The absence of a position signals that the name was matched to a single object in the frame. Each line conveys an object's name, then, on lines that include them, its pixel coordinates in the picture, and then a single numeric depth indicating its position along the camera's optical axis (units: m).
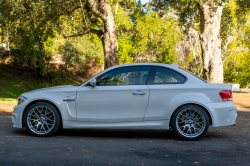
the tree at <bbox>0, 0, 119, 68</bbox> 13.35
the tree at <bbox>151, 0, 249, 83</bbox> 14.19
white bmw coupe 6.05
